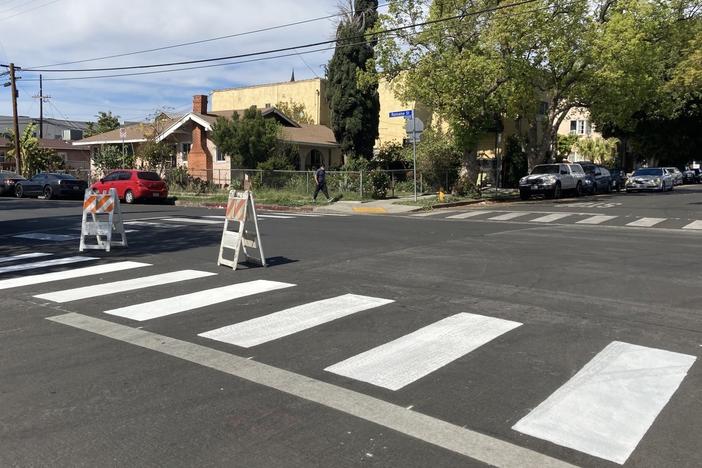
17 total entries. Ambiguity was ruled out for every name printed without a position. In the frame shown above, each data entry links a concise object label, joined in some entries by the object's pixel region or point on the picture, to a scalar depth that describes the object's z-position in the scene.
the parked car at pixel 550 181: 29.25
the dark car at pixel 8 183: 34.81
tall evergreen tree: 33.69
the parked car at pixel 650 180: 36.25
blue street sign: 24.91
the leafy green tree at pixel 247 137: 30.36
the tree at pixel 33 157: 48.16
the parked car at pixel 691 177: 51.94
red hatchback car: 27.77
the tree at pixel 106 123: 60.66
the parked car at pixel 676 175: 41.15
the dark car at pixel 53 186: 31.60
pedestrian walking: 26.05
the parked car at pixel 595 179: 32.19
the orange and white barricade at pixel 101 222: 11.73
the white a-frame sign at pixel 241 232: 9.77
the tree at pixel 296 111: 45.25
